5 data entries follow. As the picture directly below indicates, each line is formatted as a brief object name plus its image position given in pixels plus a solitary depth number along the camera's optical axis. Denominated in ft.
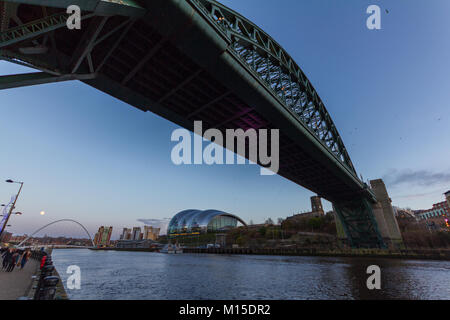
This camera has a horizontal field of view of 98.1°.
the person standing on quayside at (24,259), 46.14
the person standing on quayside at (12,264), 42.28
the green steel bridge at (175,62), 26.68
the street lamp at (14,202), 62.07
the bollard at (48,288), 19.17
